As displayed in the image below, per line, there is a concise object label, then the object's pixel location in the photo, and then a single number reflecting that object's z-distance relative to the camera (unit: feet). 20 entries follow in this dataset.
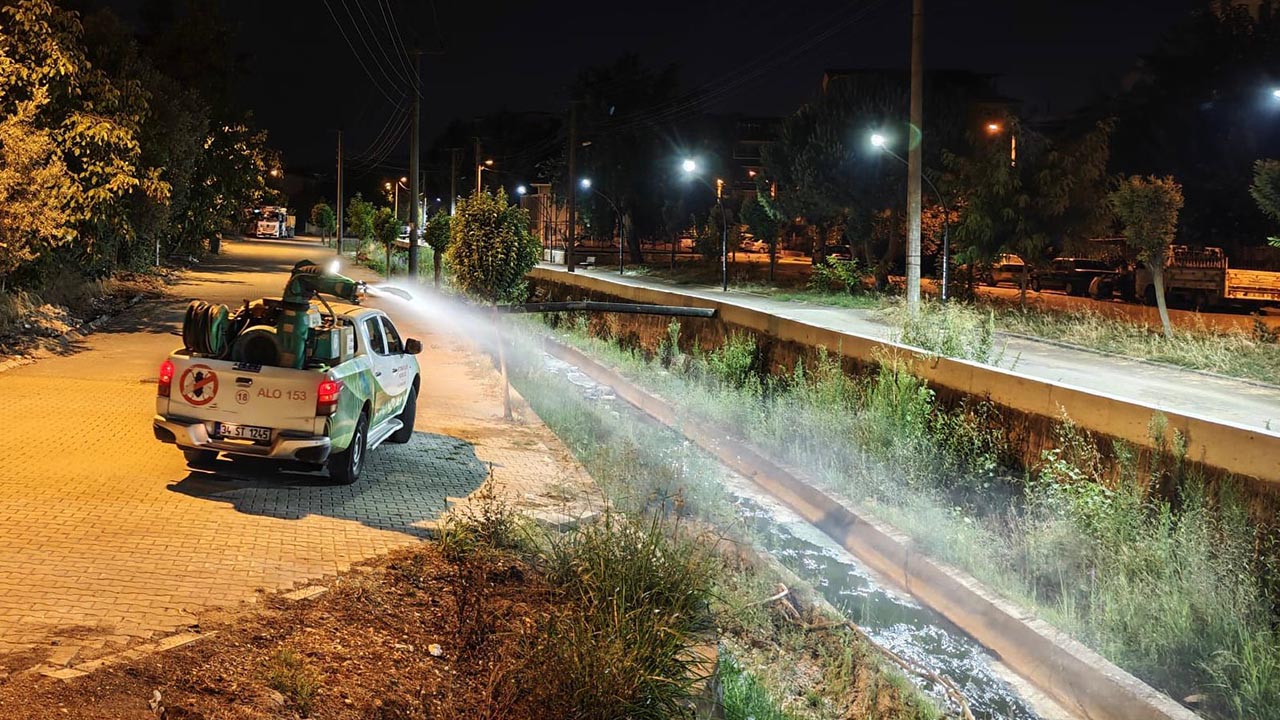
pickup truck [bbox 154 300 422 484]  31.12
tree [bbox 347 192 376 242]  225.97
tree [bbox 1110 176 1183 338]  76.43
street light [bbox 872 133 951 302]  88.48
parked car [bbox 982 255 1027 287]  162.81
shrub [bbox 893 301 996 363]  52.80
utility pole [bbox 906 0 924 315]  66.44
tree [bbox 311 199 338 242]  308.40
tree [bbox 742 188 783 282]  168.76
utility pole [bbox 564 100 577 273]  171.53
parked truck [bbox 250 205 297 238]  315.17
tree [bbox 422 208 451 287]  122.62
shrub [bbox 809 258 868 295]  128.47
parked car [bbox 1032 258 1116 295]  146.41
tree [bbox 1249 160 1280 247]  77.46
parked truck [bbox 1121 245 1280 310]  117.60
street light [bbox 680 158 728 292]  145.89
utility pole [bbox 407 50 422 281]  116.47
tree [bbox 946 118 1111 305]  102.37
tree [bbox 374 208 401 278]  170.81
